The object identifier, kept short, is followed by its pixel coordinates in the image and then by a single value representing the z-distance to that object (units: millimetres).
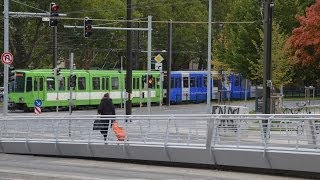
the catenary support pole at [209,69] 43569
